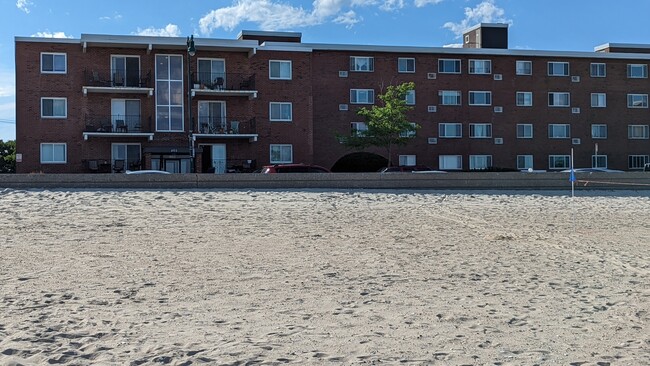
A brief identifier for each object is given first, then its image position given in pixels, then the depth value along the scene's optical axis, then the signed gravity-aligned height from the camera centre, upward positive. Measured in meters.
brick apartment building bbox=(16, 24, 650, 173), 45.00 +5.00
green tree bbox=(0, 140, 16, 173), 65.46 +1.87
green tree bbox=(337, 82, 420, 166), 47.56 +3.17
